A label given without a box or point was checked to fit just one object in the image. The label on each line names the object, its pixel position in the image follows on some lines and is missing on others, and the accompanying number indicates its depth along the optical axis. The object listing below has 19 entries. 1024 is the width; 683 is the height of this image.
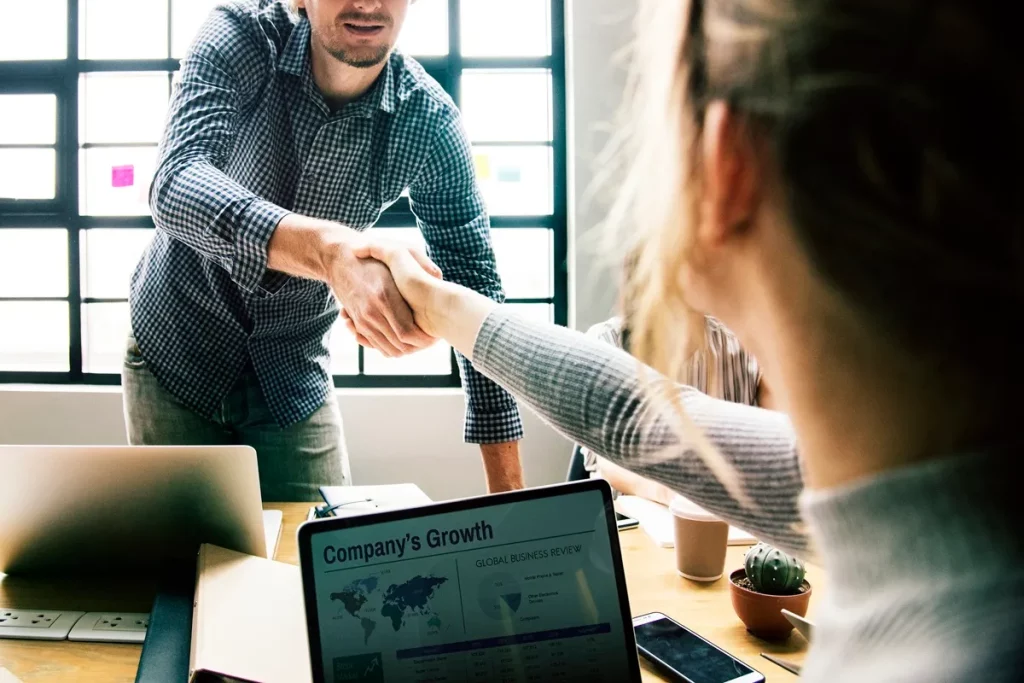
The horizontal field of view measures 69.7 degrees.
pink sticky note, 3.36
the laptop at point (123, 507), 0.98
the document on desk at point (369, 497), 1.23
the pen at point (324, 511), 1.22
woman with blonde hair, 0.31
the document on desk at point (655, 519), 1.25
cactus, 0.92
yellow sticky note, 3.30
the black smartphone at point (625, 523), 1.33
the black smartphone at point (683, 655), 0.81
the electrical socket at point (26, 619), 0.95
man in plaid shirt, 1.56
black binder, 0.79
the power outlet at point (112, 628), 0.91
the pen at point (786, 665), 0.84
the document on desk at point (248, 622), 0.74
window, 3.29
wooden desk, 0.84
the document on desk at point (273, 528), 1.16
